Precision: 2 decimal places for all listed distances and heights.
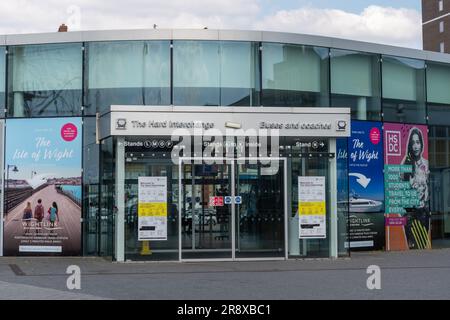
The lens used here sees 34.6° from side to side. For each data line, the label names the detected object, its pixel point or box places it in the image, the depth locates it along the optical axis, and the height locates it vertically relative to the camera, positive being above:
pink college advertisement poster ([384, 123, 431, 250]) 20.66 +0.49
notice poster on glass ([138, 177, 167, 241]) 16.70 -0.13
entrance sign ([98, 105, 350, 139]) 16.50 +1.94
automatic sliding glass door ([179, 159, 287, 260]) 17.14 -0.12
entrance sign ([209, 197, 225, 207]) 17.27 +0.05
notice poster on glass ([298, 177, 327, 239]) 17.27 -0.09
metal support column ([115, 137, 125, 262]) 16.66 +0.09
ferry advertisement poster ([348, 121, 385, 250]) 20.03 +0.47
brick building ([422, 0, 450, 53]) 88.25 +22.36
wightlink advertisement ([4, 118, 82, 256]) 18.53 +0.46
